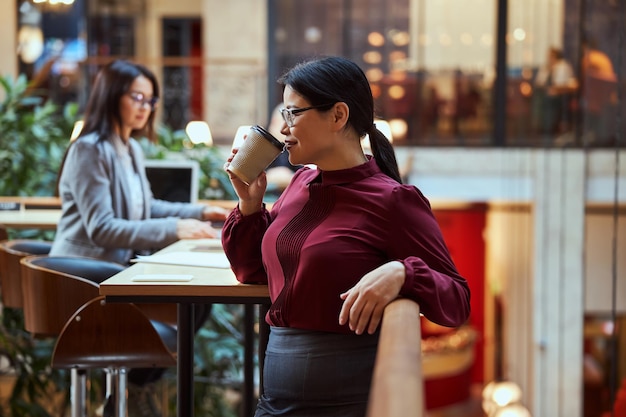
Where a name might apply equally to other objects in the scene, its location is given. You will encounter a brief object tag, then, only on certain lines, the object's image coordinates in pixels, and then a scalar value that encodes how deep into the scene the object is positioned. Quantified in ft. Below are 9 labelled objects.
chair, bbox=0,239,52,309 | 11.85
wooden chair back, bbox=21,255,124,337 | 9.93
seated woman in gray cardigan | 10.83
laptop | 14.20
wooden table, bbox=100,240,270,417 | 7.67
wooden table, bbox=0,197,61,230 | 12.87
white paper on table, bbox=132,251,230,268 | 8.71
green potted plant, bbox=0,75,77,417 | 15.05
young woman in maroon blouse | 6.56
